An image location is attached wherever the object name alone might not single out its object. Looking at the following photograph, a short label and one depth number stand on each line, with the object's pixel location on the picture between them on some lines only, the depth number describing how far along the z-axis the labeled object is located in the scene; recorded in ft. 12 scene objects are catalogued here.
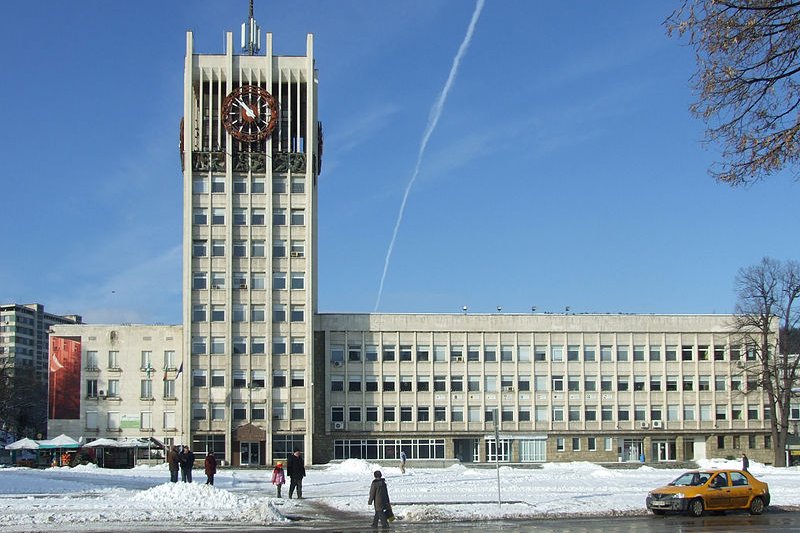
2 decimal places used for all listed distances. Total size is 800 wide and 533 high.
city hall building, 280.51
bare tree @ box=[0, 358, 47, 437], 354.74
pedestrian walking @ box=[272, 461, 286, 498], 128.79
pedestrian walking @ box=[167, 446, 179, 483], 139.85
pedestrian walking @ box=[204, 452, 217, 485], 133.90
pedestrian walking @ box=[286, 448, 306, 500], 124.67
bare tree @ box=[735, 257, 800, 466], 256.52
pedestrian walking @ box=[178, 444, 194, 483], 135.44
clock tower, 278.46
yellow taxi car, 104.68
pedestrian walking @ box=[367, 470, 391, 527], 90.79
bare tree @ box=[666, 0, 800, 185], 43.47
